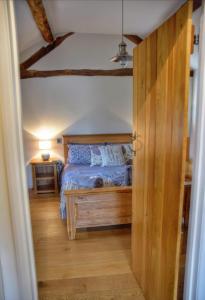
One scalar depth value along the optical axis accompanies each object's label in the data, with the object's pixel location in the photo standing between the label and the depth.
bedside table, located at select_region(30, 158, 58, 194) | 4.09
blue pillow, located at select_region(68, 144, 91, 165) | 3.94
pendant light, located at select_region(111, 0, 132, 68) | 2.72
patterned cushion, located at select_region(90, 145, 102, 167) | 3.83
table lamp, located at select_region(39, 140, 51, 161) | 4.34
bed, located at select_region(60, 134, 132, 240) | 2.66
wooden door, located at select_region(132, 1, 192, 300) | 1.27
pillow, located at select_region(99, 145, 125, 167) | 3.79
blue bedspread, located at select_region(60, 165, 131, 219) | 2.97
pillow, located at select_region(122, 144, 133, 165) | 3.86
